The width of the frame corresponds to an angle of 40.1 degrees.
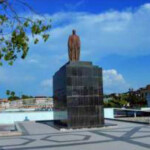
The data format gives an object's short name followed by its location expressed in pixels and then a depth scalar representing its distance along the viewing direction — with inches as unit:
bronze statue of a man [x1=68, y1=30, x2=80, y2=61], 458.7
